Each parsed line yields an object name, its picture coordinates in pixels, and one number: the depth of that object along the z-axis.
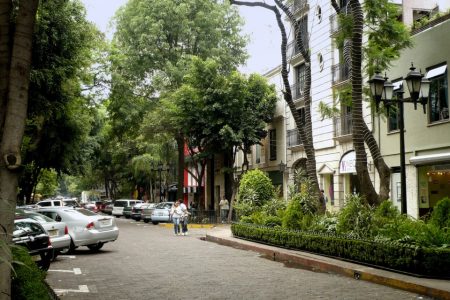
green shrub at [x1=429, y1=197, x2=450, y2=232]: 12.30
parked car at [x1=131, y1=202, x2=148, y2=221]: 40.72
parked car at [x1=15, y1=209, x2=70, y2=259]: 14.59
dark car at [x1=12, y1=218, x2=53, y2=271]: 11.49
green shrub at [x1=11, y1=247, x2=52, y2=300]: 5.82
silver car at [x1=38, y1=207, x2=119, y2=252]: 16.44
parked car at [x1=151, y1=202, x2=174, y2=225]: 34.66
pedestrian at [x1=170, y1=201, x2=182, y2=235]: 24.71
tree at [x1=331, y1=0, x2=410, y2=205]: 14.02
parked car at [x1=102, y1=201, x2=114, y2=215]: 53.91
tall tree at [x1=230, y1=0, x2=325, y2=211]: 17.31
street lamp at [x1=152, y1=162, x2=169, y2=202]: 46.28
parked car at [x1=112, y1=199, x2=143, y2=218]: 46.71
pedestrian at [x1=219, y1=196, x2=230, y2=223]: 33.78
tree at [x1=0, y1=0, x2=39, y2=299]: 4.59
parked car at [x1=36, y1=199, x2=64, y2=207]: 37.66
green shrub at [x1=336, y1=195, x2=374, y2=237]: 12.74
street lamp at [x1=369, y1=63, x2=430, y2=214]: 13.62
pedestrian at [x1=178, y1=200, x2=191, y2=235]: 24.66
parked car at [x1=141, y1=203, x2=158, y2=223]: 37.44
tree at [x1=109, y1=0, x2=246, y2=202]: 34.84
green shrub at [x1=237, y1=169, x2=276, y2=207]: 21.62
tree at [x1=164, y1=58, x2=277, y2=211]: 30.78
